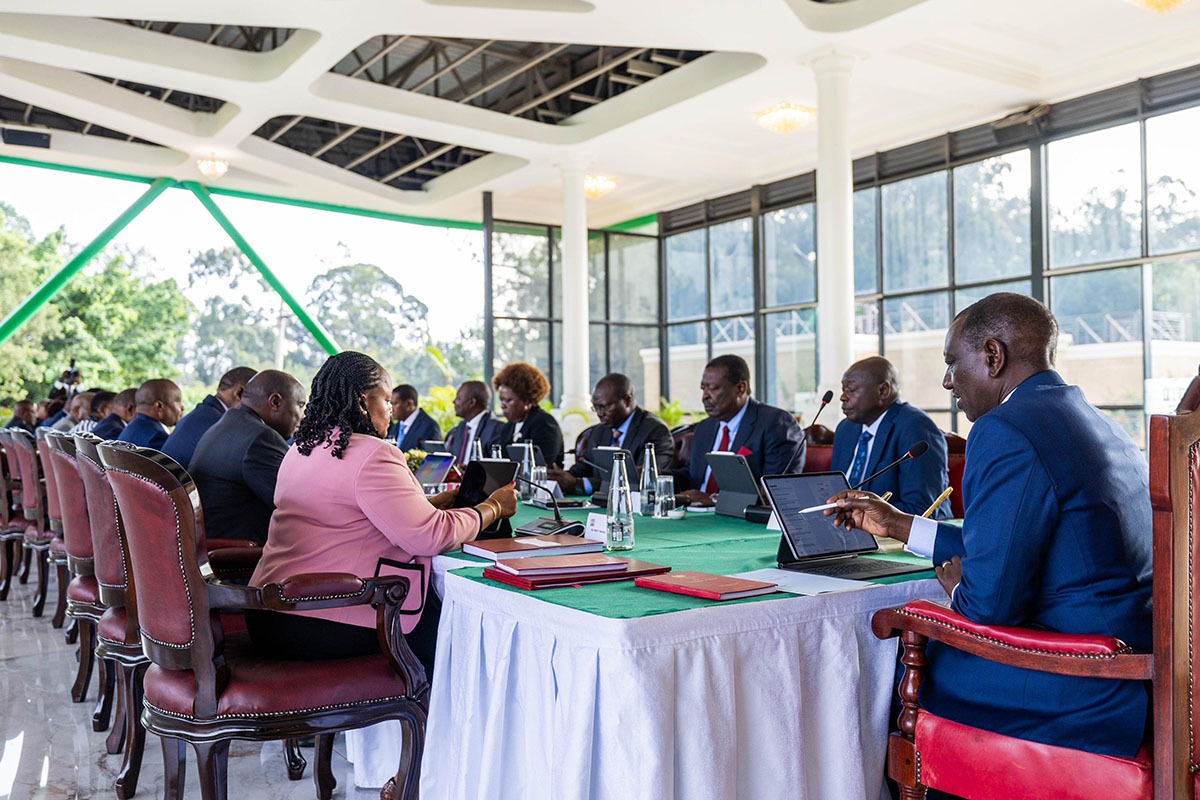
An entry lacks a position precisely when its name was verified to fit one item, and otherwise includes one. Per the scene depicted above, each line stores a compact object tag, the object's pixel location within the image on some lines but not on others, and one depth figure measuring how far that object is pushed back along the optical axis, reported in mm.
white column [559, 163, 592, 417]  10875
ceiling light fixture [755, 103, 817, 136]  8695
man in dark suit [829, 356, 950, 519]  3373
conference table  1842
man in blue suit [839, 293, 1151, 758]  1821
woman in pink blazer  2473
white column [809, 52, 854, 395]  7664
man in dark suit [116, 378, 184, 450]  5230
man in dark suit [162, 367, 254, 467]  4066
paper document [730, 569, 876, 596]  2162
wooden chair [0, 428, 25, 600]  6051
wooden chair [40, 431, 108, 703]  3531
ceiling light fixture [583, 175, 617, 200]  11359
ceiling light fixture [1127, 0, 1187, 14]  6141
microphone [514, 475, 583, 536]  3094
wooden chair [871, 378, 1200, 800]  1628
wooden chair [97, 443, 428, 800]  2217
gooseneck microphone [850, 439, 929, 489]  2479
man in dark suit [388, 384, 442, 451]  7500
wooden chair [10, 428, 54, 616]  5289
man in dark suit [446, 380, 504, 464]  6672
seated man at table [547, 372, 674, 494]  5199
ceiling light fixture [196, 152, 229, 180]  10500
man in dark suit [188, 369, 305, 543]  3234
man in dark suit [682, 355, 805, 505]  4426
